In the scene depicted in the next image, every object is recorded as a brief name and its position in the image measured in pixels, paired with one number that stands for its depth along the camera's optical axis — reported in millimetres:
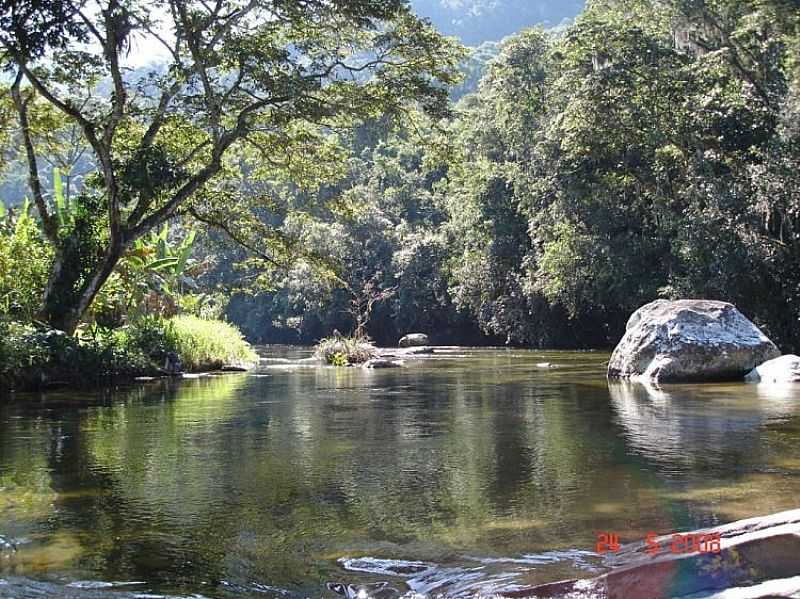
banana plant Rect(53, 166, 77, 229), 17764
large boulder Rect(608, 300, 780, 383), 15562
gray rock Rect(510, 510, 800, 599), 3195
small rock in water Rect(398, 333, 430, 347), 39969
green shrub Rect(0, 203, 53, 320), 16797
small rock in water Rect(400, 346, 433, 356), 30162
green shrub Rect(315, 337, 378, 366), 24484
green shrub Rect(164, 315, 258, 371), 20258
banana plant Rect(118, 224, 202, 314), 20562
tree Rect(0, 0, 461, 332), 16125
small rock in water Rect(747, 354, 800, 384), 14148
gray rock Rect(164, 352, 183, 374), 18953
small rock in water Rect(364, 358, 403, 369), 22745
